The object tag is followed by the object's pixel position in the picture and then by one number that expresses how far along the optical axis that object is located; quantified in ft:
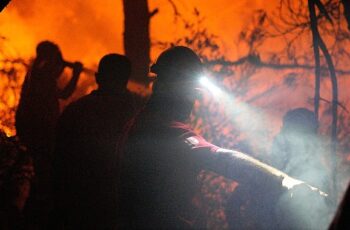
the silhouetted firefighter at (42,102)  18.94
